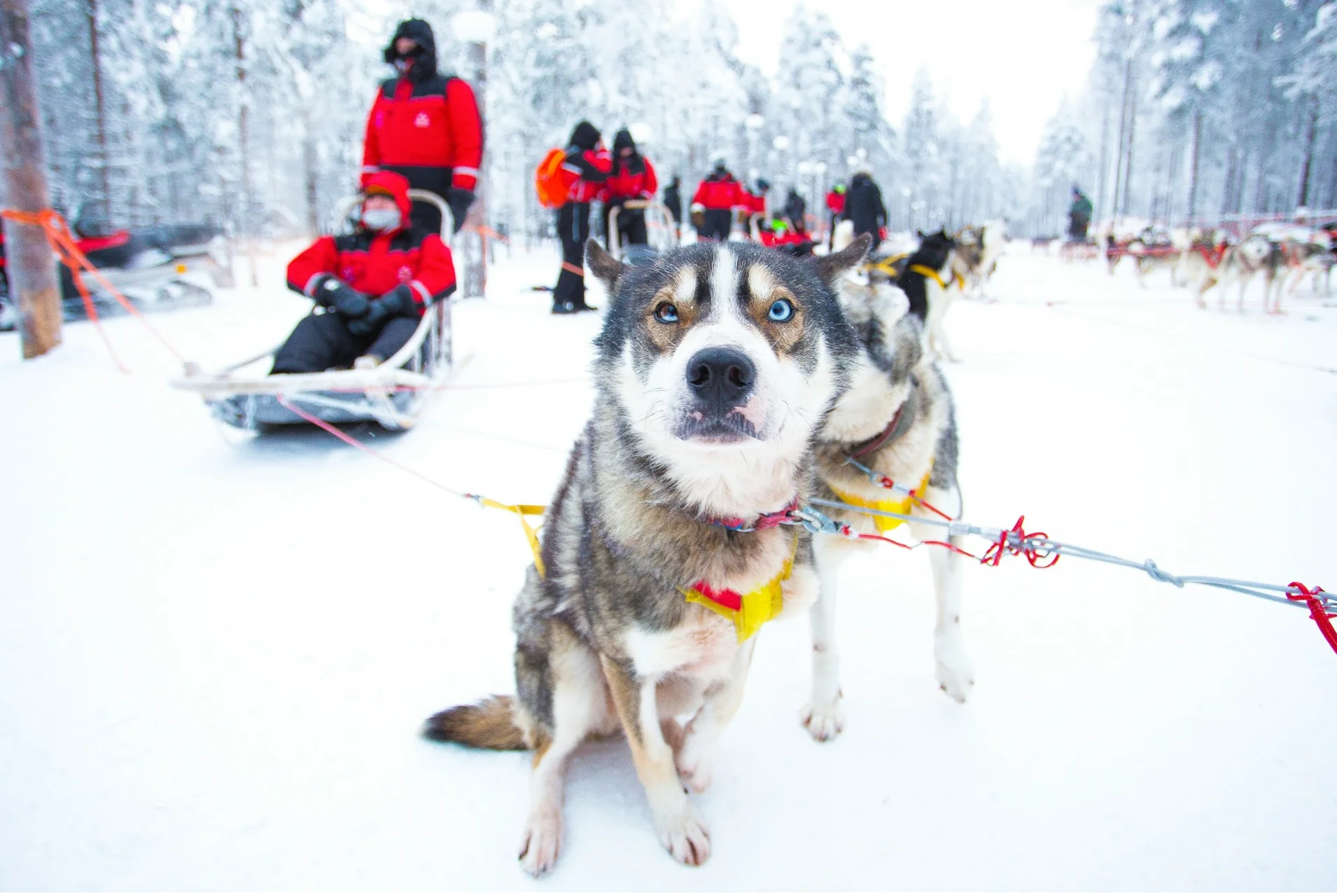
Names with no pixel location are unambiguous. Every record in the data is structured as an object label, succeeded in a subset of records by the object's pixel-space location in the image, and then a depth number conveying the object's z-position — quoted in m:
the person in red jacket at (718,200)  11.51
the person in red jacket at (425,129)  4.49
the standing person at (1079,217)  19.42
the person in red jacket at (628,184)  8.05
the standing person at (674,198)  14.10
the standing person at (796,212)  15.27
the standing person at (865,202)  10.36
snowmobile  7.86
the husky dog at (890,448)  1.74
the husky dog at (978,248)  6.34
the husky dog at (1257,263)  7.81
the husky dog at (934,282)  4.57
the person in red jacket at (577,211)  7.65
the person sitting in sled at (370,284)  3.48
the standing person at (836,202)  14.45
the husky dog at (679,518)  1.19
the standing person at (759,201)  13.30
